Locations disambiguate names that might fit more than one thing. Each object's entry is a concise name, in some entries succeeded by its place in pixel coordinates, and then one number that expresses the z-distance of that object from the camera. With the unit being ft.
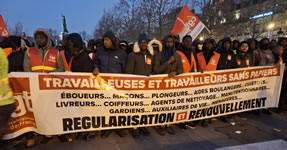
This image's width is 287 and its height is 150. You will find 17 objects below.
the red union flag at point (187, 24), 21.53
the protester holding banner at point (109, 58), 11.02
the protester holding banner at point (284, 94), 15.26
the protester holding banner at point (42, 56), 10.21
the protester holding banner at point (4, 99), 6.80
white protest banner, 9.37
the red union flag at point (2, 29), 22.53
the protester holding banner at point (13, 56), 9.84
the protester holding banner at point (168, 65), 11.51
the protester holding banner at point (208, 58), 13.84
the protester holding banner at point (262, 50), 17.33
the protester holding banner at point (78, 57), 10.17
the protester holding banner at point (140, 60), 11.09
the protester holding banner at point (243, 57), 14.63
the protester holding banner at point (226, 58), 14.24
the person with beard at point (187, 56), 12.82
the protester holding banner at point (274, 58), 14.37
